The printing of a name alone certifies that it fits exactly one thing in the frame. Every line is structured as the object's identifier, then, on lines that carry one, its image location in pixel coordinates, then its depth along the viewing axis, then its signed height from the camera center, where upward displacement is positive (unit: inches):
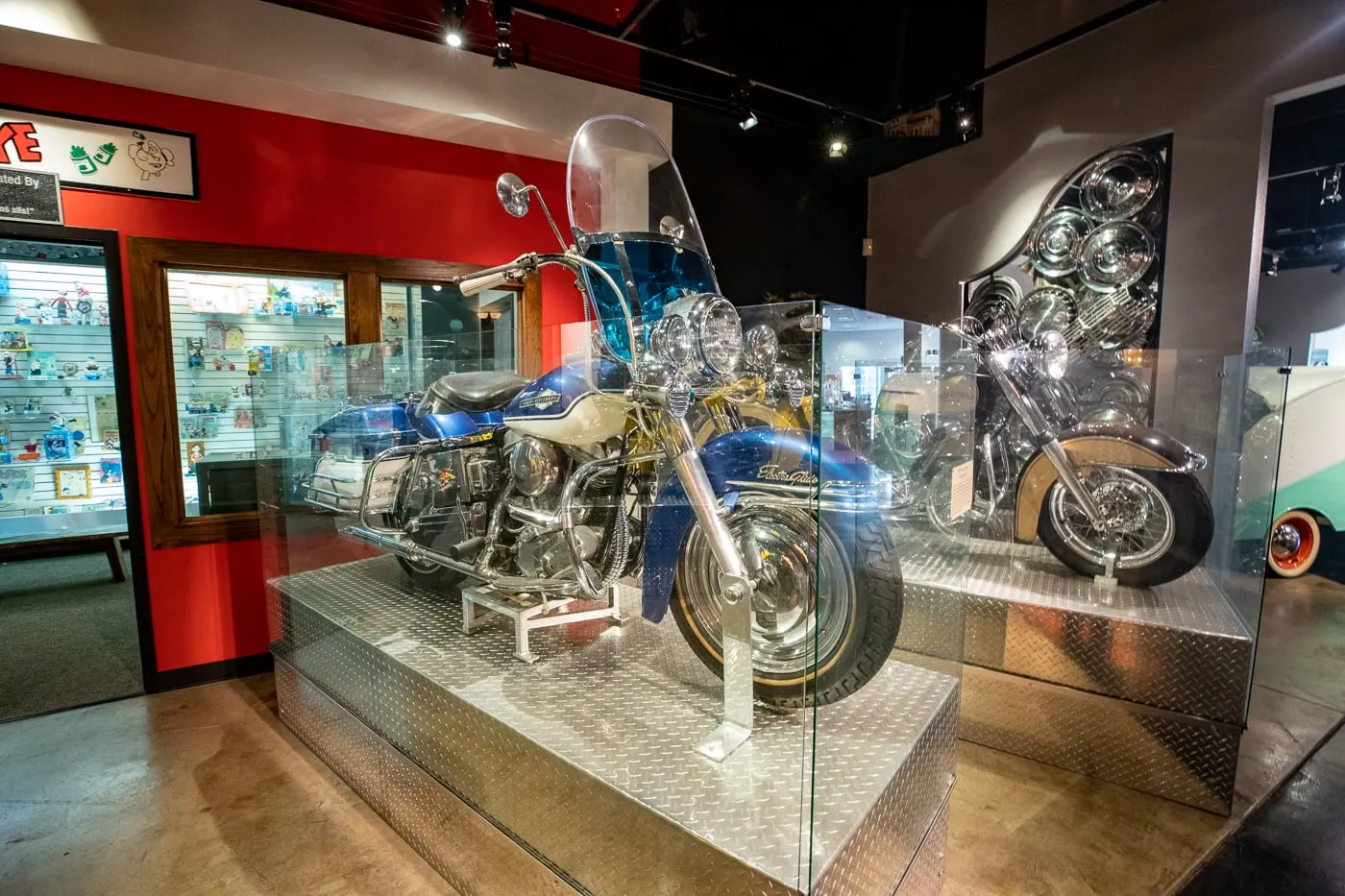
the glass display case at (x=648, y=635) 53.2 -30.6
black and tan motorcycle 104.0 -16.8
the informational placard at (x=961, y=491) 79.6 -12.8
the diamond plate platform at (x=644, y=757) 50.0 -34.3
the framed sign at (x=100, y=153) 105.6 +39.6
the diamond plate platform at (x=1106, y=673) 84.8 -40.5
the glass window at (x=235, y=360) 122.3 +5.2
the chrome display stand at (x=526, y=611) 83.7 -30.3
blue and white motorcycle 58.2 -9.5
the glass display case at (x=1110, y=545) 85.7 -26.0
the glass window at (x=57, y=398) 171.3 -3.0
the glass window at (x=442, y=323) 108.7 +14.7
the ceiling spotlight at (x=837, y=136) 172.0 +69.1
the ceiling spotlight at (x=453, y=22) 110.4 +63.4
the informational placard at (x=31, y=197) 104.3 +30.8
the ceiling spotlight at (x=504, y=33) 112.6 +61.8
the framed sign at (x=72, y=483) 193.3 -28.6
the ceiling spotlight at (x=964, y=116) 172.7 +72.4
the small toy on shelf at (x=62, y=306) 173.8 +21.6
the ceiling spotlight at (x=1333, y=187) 165.2 +52.8
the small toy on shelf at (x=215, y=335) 130.1 +10.4
